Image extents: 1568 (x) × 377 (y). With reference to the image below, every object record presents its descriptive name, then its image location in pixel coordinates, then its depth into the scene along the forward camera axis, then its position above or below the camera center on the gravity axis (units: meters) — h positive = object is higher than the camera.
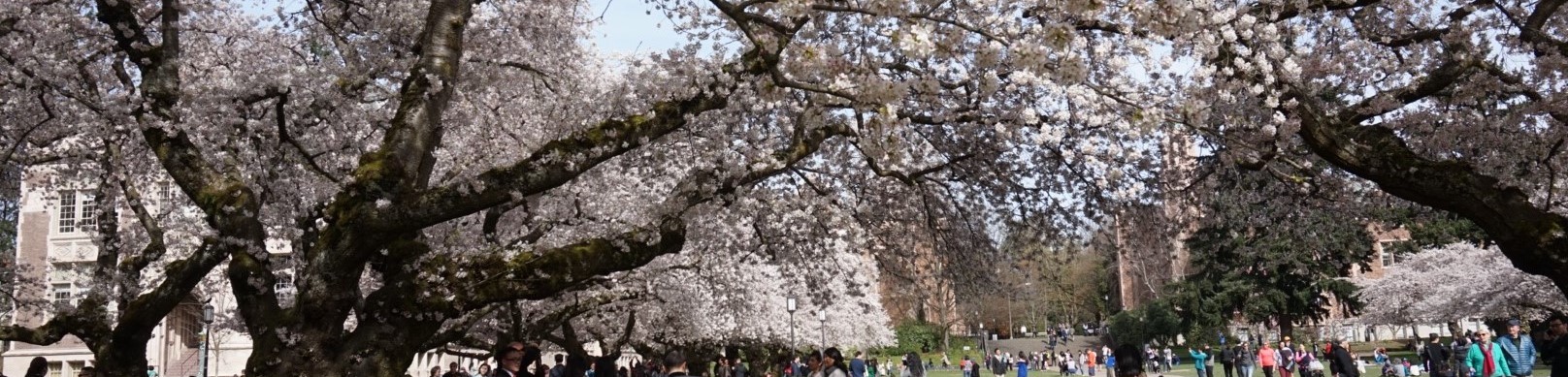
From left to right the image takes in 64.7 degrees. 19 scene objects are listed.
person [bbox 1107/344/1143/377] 5.64 -0.10
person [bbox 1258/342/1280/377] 23.83 -0.47
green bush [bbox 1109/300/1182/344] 52.81 +0.65
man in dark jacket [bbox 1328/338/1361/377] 18.12 -0.44
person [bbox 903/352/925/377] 24.78 -0.35
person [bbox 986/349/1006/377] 35.59 -0.59
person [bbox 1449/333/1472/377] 21.01 -0.45
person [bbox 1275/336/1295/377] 23.72 -0.46
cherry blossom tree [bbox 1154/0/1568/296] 8.16 +1.72
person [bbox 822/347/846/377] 9.92 -0.09
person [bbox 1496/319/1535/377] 12.17 -0.26
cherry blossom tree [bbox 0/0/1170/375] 7.66 +1.76
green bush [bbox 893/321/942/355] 65.56 +0.53
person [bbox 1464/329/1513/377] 12.67 -0.34
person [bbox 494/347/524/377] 7.78 +0.01
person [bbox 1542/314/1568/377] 9.99 -0.17
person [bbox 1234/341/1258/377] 25.58 -0.51
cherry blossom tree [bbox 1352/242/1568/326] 34.34 +1.16
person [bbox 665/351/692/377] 8.01 -0.05
